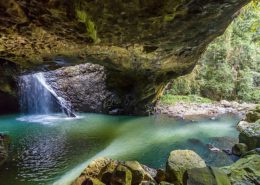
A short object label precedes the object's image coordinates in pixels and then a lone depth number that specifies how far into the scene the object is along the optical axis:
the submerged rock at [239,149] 4.31
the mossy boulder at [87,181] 2.79
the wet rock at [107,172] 2.95
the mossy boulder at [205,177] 2.40
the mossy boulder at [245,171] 2.80
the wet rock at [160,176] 3.04
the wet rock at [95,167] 3.11
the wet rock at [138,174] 2.91
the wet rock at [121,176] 2.83
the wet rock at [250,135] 4.35
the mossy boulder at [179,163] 2.93
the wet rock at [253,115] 6.14
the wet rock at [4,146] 3.71
